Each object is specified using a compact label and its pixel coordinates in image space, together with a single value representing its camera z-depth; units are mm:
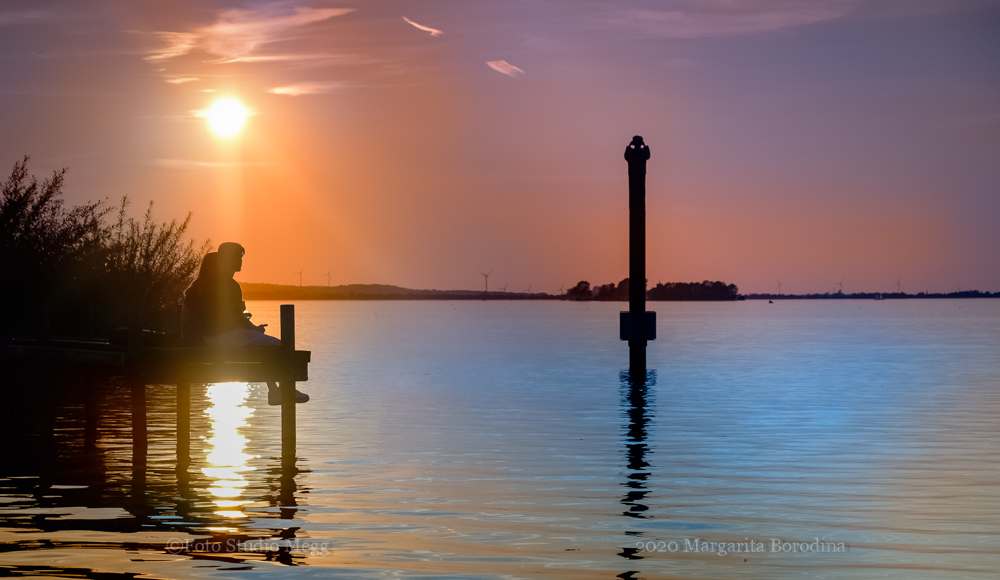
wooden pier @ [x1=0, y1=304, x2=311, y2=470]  17406
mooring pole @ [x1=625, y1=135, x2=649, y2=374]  34812
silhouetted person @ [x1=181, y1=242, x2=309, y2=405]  17750
